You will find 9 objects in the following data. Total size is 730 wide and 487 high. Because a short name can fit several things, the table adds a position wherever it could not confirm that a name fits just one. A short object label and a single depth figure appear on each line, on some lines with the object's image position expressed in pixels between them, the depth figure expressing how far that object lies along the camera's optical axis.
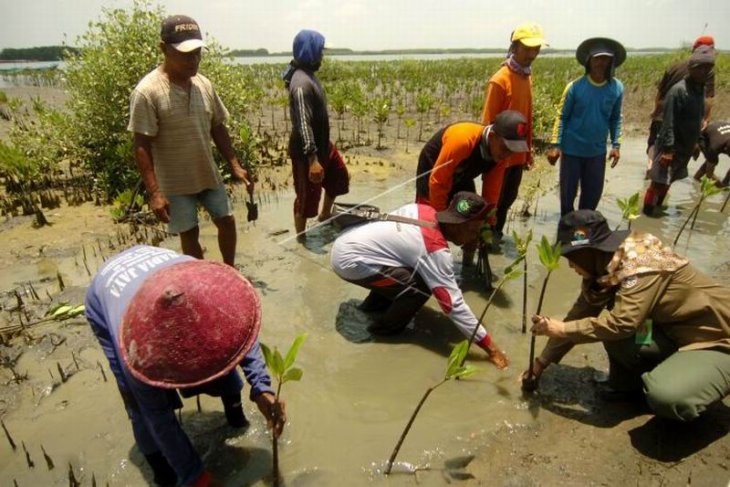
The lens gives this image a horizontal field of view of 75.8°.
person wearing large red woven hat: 1.40
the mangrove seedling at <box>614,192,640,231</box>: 3.20
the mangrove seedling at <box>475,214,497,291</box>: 3.14
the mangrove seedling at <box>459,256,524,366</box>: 2.29
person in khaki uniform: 2.07
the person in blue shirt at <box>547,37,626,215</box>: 3.85
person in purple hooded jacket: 3.94
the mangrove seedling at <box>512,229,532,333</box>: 2.76
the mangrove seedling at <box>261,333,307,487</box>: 1.57
